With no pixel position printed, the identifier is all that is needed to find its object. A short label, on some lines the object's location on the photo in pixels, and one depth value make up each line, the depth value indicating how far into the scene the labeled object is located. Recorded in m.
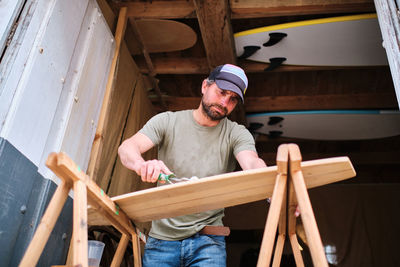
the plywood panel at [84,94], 2.16
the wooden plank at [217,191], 1.23
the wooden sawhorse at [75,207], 1.02
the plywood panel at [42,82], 1.71
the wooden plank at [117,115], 3.12
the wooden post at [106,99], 2.74
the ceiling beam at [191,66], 3.88
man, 1.80
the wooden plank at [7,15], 1.75
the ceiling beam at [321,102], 4.49
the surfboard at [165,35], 3.38
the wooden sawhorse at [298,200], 1.07
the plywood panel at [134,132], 3.44
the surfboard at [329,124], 4.32
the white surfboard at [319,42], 3.12
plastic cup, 2.01
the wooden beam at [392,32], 1.88
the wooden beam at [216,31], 2.92
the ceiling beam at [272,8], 3.02
